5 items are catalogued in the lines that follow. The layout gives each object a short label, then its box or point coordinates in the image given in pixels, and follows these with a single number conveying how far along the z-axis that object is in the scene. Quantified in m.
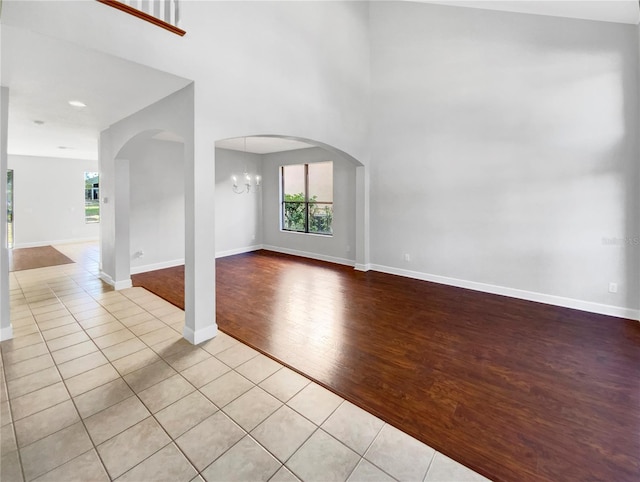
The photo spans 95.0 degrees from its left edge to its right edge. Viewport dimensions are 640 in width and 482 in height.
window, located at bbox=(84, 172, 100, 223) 9.44
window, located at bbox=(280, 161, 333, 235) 7.16
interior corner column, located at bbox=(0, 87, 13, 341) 2.90
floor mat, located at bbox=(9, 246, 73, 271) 6.29
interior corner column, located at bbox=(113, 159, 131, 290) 4.58
